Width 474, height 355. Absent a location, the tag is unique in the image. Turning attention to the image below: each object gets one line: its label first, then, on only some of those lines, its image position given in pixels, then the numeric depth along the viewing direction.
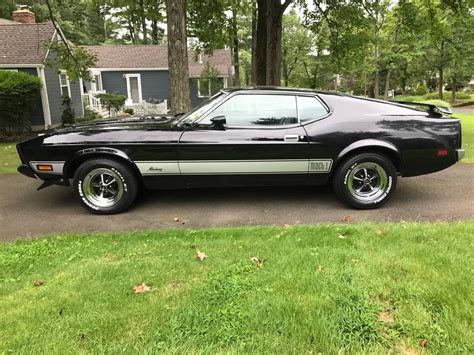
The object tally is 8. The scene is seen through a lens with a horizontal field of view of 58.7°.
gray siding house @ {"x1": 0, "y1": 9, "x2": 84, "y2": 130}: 16.11
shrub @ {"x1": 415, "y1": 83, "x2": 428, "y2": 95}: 46.31
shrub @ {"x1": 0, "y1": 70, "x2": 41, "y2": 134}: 13.37
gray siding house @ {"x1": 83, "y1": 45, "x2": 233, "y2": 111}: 28.27
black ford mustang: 5.14
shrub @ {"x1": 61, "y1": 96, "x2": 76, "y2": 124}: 17.09
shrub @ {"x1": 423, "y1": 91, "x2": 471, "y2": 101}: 40.38
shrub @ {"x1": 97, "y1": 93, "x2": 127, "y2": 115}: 23.64
